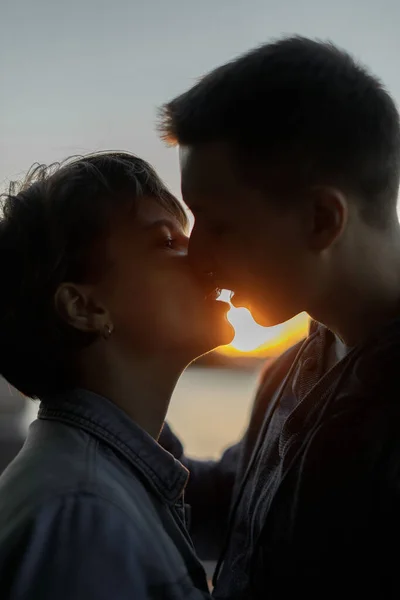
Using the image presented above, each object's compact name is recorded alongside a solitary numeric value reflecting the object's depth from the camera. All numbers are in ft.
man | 1.95
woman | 2.25
